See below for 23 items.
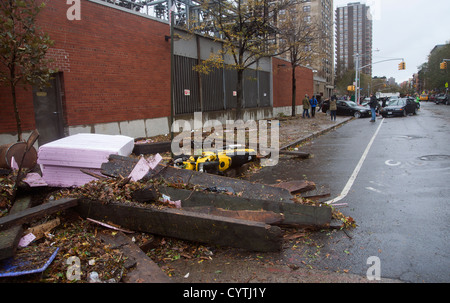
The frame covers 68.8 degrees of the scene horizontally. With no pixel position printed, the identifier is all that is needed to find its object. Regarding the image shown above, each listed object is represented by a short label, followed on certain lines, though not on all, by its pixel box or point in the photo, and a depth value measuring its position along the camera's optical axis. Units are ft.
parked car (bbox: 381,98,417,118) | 92.38
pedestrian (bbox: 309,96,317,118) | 95.94
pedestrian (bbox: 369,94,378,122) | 79.66
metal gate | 57.67
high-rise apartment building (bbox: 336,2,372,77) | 601.21
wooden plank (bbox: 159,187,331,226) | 15.37
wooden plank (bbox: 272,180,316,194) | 20.06
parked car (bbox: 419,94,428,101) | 287.71
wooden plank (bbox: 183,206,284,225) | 14.35
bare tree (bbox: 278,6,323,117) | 75.15
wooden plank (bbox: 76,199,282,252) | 12.98
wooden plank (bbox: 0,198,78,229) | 12.17
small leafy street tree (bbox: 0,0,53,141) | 26.02
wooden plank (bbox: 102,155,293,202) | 17.29
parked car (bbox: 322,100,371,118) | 102.78
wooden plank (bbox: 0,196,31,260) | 10.16
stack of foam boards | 19.71
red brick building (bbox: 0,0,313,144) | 35.96
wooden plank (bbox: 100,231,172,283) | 10.39
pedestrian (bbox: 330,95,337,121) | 85.81
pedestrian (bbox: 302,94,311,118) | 92.07
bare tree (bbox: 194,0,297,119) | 56.24
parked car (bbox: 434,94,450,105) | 188.75
